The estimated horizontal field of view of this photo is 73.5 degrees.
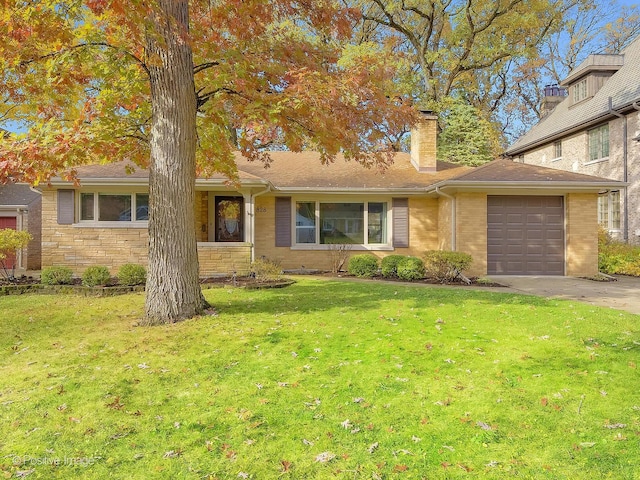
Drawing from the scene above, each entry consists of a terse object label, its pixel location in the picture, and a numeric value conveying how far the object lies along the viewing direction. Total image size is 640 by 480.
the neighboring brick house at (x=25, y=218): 15.30
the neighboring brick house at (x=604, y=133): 15.43
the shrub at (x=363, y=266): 12.30
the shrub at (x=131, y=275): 10.29
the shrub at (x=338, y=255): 13.54
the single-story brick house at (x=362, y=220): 12.27
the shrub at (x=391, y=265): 12.13
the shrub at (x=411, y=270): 11.67
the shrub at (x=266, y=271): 10.96
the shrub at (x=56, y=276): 10.48
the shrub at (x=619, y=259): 13.05
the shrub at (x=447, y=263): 11.18
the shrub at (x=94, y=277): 10.34
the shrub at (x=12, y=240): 10.97
